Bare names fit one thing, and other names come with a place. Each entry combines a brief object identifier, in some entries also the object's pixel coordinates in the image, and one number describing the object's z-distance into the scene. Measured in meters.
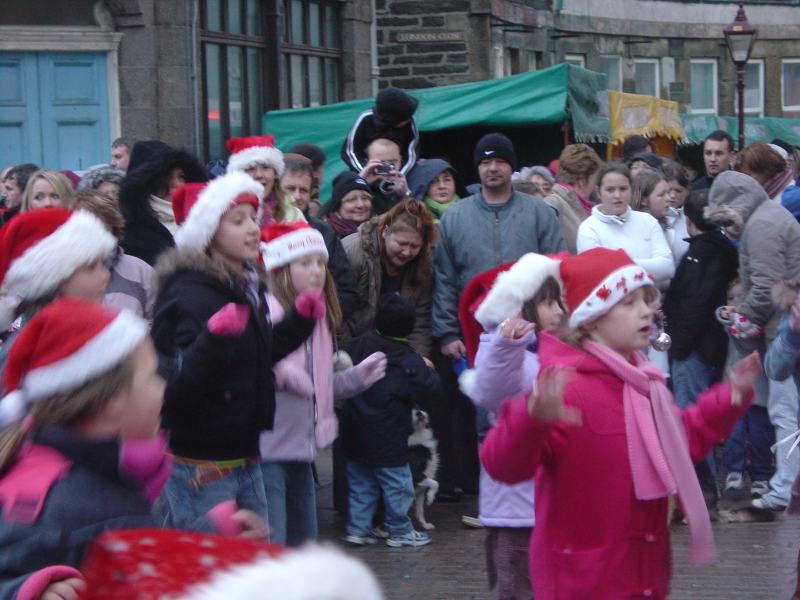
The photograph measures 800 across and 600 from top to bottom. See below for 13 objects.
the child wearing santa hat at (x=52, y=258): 4.59
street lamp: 21.84
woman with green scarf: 9.41
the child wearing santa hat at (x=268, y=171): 7.59
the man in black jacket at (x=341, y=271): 7.86
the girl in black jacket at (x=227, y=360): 4.99
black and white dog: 7.95
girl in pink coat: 4.24
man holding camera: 8.91
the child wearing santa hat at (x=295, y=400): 5.99
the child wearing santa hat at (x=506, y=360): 4.60
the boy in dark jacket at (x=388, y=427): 7.70
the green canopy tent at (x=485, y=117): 12.72
